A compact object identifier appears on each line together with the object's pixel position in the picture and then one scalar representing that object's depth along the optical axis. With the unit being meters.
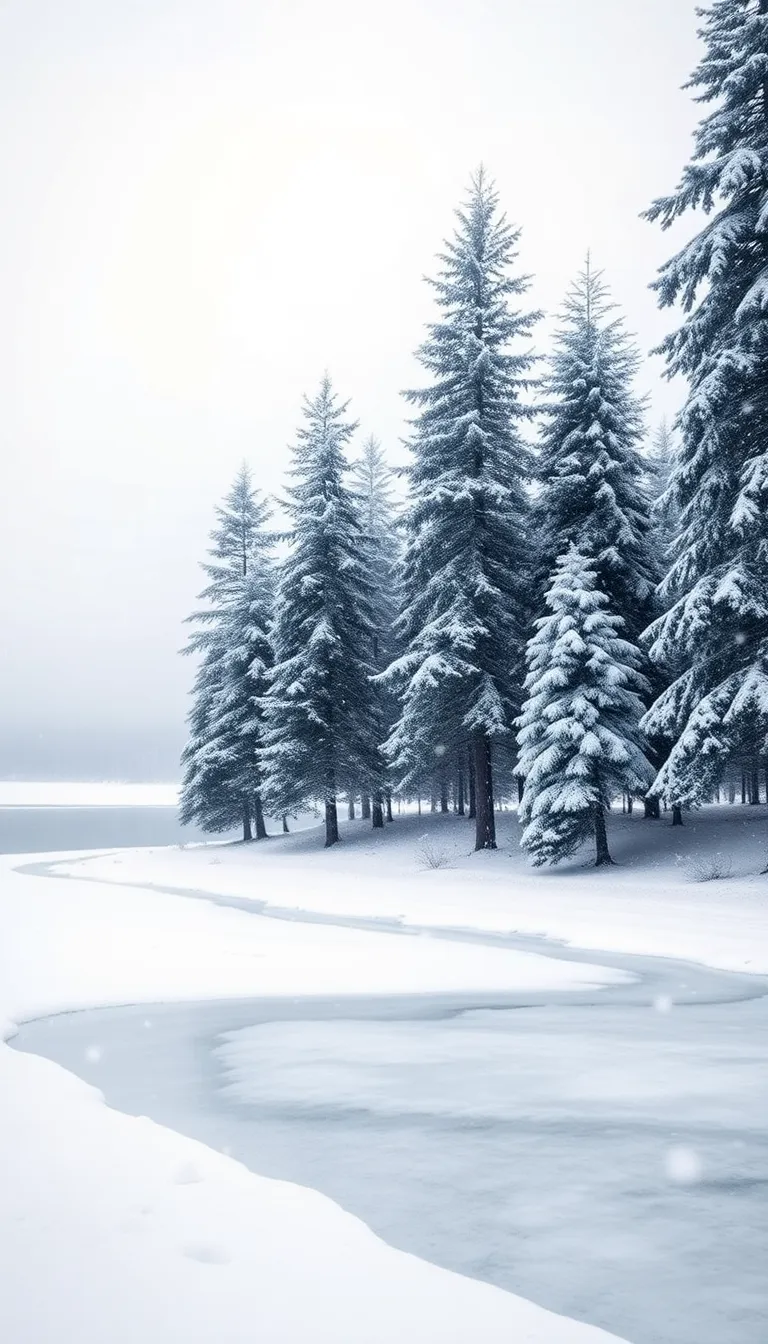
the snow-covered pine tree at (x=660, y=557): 21.42
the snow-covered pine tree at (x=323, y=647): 29.86
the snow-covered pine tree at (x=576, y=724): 20.22
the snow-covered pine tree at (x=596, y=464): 23.48
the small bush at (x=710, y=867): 17.72
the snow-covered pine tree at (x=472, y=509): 24.38
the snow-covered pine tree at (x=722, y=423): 15.85
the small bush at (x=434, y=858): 23.55
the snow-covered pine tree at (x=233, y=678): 35.34
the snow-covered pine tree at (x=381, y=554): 32.72
